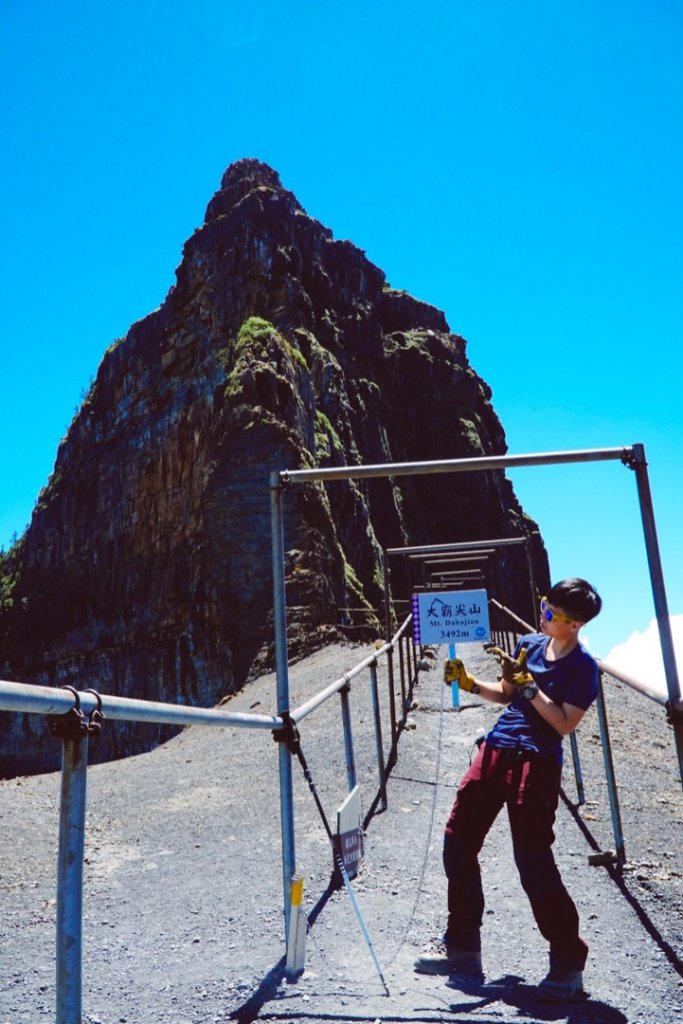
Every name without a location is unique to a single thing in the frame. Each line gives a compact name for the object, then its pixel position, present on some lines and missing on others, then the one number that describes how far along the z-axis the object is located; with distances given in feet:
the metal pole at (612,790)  15.99
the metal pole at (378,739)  22.21
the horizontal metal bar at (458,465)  12.91
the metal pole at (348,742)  18.12
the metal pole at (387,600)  44.81
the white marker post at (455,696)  29.99
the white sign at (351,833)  13.70
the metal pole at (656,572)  12.34
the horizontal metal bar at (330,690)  12.96
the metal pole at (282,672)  12.09
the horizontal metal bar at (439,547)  42.73
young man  10.43
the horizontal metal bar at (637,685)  12.13
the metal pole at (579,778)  21.74
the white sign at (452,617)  27.64
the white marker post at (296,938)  11.10
